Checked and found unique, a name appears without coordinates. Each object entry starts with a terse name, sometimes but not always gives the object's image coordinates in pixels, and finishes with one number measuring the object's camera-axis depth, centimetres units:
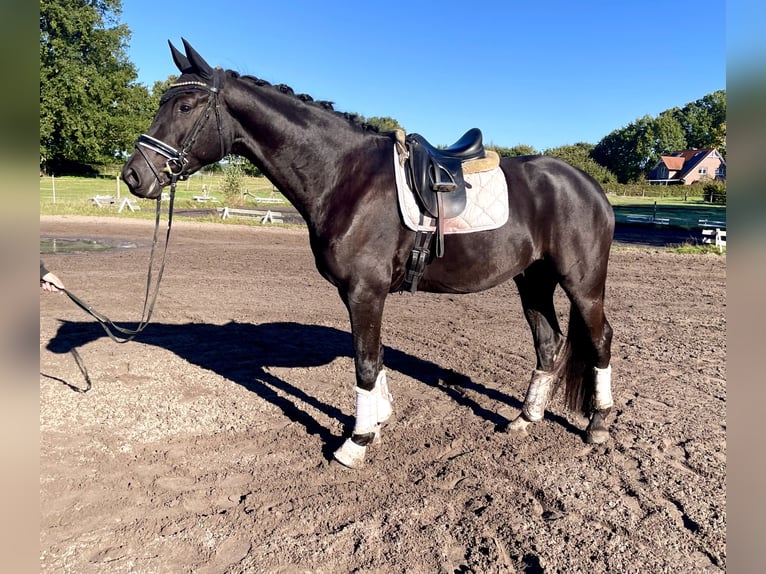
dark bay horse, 335
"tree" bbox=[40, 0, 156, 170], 4291
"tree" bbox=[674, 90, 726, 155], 8588
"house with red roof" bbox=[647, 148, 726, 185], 7625
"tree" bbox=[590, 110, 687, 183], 8662
